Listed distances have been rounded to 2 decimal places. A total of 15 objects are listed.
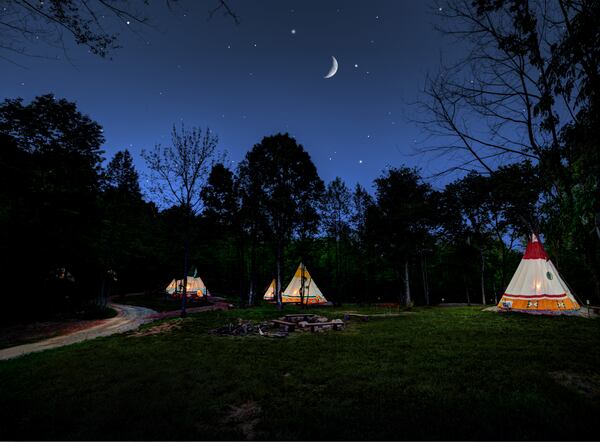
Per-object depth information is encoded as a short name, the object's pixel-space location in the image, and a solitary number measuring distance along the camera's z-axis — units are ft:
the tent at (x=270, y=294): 124.26
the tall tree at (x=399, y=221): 101.86
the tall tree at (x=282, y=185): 81.15
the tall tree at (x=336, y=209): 107.96
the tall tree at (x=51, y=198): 44.83
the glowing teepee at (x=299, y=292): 112.06
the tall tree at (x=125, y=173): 164.55
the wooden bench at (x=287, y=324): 45.22
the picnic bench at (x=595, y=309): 62.85
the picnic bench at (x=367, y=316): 59.24
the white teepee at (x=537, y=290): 61.77
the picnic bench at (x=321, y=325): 45.12
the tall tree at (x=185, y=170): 63.21
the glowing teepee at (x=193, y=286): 137.80
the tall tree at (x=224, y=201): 94.48
